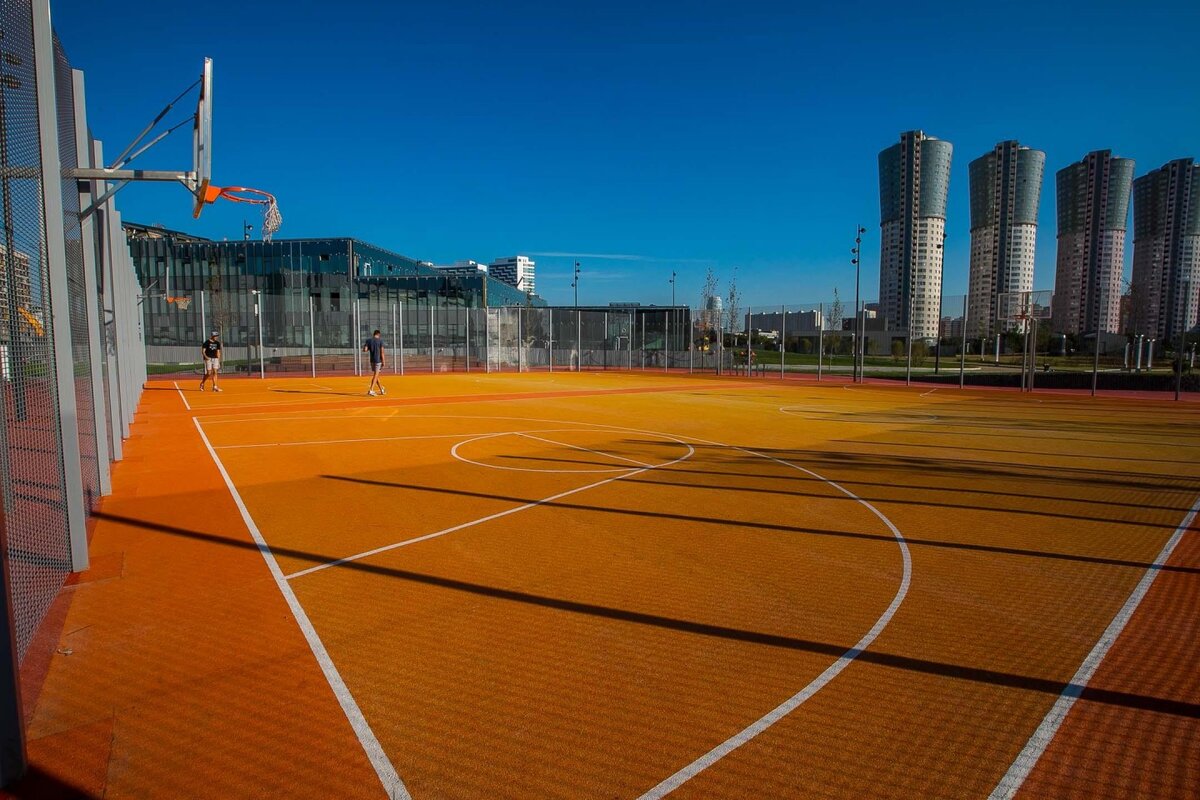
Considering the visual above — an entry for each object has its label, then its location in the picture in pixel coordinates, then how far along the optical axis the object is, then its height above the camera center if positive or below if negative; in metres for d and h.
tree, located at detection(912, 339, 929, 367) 38.16 -0.40
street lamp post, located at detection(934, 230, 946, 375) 35.44 -0.63
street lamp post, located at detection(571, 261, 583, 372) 46.50 -0.14
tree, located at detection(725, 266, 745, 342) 56.06 +2.12
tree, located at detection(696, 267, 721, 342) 52.77 +2.26
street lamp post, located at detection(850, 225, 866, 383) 36.22 +1.24
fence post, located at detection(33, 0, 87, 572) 5.09 +0.61
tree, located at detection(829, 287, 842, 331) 39.91 +1.81
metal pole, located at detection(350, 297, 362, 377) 35.50 +0.74
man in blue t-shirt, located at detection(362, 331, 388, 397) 22.62 -0.31
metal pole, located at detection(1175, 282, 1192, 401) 25.09 -0.47
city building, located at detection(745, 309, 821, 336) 40.56 +1.47
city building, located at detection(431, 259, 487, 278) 166.77 +20.77
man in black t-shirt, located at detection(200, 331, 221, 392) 24.27 -0.50
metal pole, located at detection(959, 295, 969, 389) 31.83 -0.71
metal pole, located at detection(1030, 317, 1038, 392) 31.05 -0.20
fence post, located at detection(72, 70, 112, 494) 7.15 +0.49
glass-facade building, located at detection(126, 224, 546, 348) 34.50 +5.05
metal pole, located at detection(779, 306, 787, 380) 39.49 +0.67
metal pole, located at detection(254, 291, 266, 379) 32.56 +1.42
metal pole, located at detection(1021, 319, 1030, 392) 32.17 -0.36
